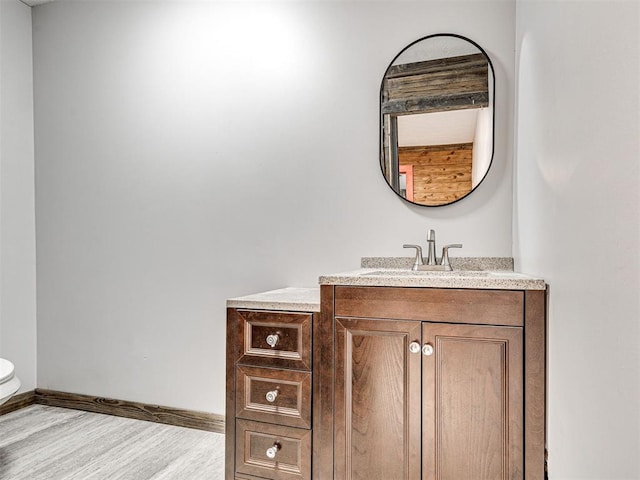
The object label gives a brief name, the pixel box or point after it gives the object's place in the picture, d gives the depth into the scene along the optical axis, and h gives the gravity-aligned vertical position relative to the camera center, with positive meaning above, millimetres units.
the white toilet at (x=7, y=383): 2027 -654
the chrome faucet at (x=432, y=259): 2143 -126
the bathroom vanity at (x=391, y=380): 1585 -533
